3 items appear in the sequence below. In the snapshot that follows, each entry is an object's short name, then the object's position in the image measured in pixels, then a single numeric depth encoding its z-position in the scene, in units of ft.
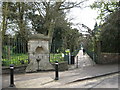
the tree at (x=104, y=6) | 52.69
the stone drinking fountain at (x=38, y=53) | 25.68
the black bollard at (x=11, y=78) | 16.05
